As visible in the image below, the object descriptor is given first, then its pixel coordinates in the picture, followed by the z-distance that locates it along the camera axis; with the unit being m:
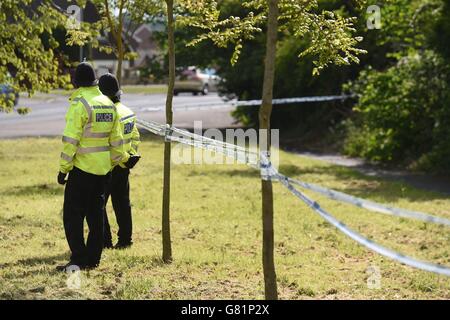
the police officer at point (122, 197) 17.06
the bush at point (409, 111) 31.87
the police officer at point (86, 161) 14.43
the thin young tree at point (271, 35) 11.51
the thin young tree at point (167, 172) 15.68
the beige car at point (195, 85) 89.44
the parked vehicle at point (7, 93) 21.53
